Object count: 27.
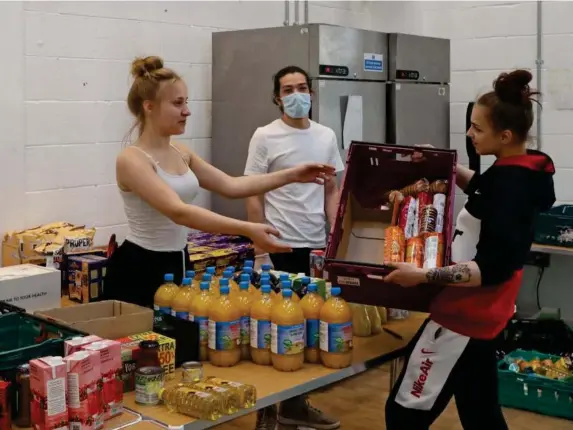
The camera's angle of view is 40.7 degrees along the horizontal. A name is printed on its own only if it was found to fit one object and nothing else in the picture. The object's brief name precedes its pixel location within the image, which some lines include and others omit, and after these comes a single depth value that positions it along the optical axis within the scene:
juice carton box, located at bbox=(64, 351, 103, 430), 1.92
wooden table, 2.08
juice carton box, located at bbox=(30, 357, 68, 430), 1.87
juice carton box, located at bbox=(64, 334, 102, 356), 2.05
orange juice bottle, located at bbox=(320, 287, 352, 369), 2.43
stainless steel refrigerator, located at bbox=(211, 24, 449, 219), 4.34
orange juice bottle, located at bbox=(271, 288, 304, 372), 2.38
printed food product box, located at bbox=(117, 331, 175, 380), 2.24
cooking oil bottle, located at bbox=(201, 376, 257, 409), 2.12
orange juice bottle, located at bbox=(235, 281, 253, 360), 2.49
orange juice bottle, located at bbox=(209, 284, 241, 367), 2.42
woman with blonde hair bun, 2.89
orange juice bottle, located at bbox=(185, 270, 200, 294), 2.64
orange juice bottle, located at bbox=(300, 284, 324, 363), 2.49
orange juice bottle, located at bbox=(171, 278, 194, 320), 2.55
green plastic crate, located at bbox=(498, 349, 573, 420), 4.19
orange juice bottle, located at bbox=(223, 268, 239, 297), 2.58
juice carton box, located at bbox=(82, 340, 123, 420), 2.01
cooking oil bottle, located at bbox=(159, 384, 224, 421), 2.05
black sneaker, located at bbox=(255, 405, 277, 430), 3.43
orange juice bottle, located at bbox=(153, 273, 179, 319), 2.60
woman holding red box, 2.40
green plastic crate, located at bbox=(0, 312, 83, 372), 2.05
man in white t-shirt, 4.03
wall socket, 5.53
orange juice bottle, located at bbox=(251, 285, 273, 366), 2.43
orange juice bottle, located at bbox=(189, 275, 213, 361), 2.47
